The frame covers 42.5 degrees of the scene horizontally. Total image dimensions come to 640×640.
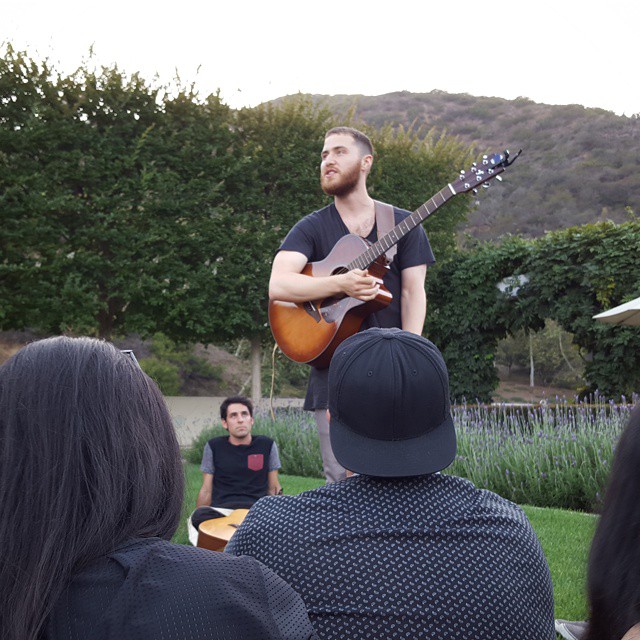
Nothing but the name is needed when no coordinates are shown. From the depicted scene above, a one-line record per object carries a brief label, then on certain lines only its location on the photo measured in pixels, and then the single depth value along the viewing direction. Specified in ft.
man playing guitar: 12.25
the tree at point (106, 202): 49.60
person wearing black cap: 5.59
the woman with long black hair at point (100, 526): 3.78
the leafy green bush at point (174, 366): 76.95
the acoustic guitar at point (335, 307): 12.08
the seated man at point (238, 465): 20.81
